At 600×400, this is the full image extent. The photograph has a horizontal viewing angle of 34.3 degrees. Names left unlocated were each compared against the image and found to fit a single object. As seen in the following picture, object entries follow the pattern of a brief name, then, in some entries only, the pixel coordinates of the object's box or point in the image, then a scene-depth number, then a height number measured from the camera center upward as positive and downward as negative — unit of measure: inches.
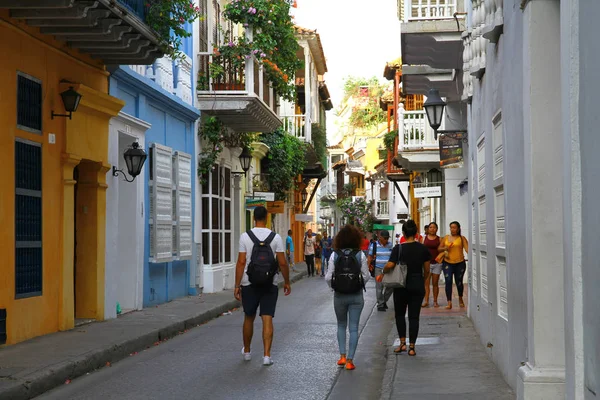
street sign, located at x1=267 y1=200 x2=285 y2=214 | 1317.7 +27.0
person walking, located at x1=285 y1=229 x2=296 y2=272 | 1341.7 -31.4
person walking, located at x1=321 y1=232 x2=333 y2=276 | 1430.1 -36.1
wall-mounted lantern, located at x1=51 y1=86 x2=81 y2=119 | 530.3 +70.7
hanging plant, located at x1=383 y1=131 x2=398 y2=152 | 1379.2 +124.3
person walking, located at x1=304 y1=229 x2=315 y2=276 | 1443.2 -36.3
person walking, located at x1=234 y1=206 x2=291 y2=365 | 441.3 -20.8
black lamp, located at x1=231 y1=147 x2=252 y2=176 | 985.5 +69.7
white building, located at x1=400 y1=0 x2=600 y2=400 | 195.6 +10.0
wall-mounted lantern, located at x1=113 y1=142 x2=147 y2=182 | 636.7 +45.5
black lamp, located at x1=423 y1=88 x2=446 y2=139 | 724.0 +88.4
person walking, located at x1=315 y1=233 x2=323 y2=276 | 1574.8 -54.5
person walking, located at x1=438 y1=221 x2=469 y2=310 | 735.7 -24.6
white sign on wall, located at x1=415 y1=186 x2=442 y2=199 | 1020.5 +36.0
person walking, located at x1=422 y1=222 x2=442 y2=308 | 764.0 -20.8
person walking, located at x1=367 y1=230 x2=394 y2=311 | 729.0 -20.2
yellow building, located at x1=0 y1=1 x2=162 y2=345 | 470.3 +26.3
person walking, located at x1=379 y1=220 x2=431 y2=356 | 469.4 -29.3
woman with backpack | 431.2 -24.3
